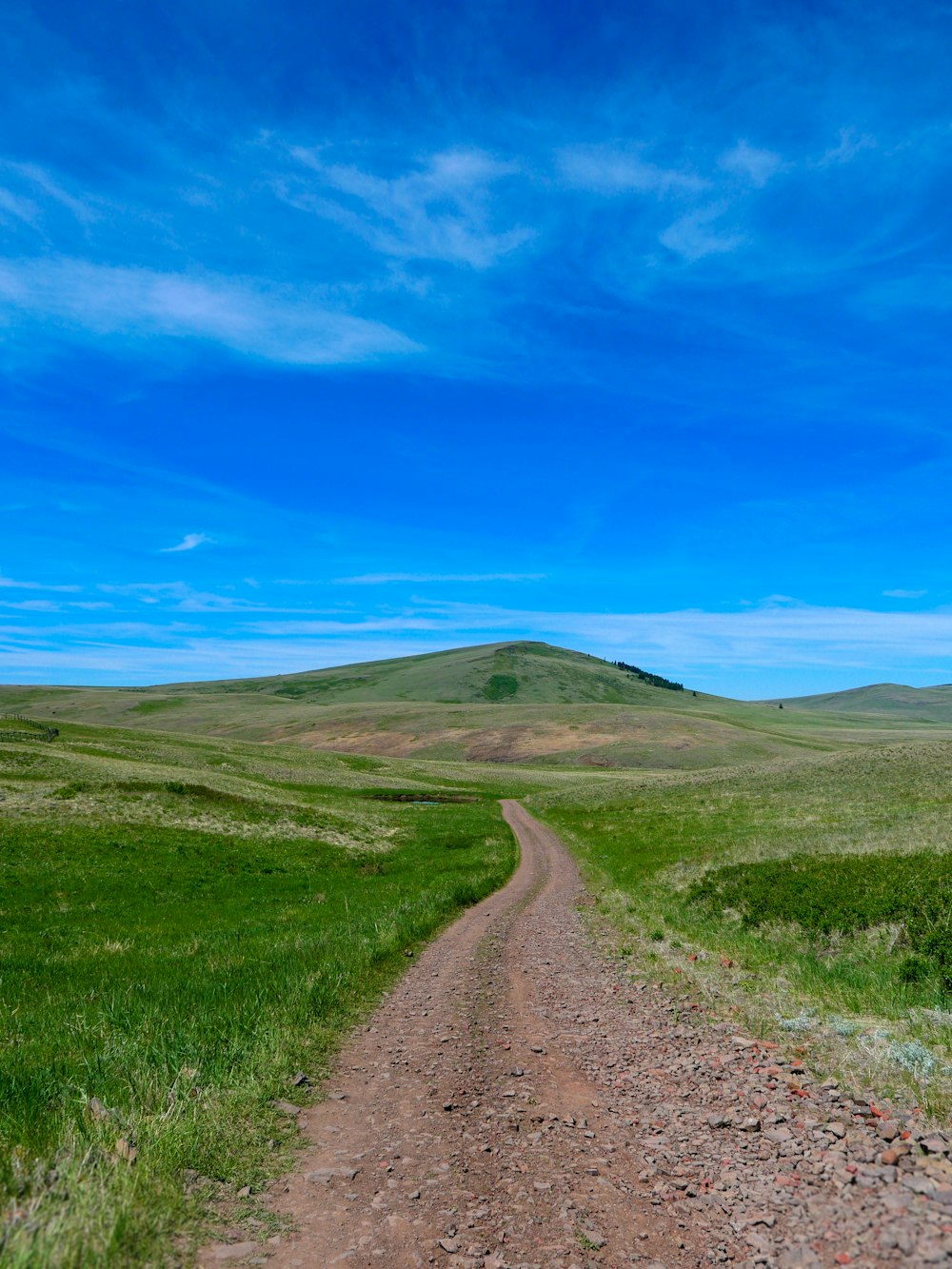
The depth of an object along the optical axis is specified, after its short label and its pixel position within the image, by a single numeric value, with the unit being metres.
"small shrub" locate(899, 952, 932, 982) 13.61
